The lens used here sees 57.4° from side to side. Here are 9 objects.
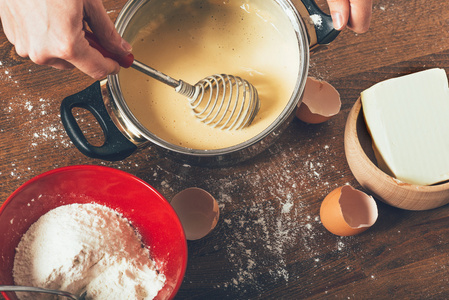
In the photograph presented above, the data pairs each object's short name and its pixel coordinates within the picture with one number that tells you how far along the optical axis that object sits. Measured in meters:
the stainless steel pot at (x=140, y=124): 0.67
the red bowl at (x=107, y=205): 0.68
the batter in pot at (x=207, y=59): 0.77
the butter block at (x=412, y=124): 0.77
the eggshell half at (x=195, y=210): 0.78
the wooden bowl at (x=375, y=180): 0.73
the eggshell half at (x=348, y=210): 0.75
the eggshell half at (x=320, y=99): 0.83
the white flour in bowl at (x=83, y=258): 0.67
